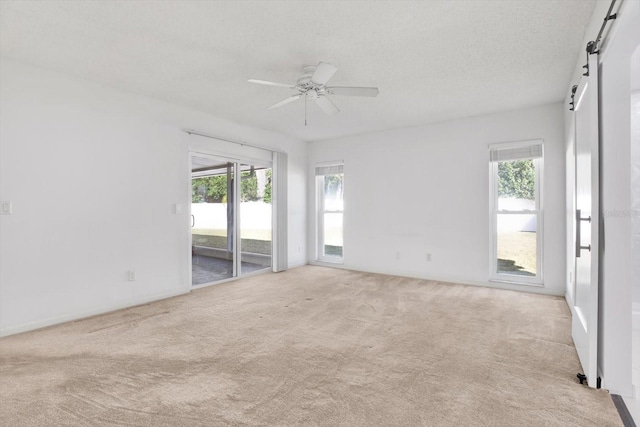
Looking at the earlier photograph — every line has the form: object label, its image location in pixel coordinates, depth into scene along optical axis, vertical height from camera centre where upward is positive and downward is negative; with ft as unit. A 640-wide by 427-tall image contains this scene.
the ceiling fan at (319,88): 9.16 +3.98
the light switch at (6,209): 9.87 +0.11
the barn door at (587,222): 6.47 -0.29
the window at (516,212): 14.97 -0.12
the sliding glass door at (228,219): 16.14 -0.42
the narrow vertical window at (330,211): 21.44 -0.02
